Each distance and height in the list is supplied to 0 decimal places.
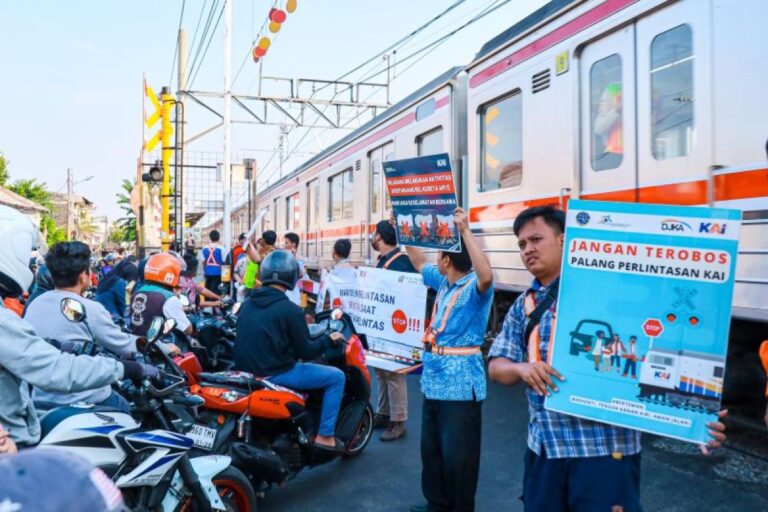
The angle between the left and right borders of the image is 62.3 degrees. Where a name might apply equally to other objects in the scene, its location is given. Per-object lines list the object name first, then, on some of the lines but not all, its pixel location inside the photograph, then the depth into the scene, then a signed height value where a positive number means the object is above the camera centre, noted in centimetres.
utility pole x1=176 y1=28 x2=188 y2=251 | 1145 +210
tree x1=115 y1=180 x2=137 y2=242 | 4019 +179
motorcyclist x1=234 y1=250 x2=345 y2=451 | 409 -64
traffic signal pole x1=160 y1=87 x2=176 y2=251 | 1152 +172
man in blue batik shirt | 337 -77
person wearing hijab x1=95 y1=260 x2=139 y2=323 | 622 -47
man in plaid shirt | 211 -65
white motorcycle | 260 -85
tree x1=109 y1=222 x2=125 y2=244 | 7516 +132
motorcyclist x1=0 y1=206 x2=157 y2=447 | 216 -42
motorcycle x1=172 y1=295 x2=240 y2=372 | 479 -75
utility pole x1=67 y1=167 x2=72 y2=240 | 4442 +425
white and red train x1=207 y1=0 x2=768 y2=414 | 383 +102
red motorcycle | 364 -107
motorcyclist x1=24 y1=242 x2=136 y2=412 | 324 -39
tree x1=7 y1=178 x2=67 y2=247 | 4148 +348
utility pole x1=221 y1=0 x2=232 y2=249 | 1598 +331
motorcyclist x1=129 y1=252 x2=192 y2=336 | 470 -38
